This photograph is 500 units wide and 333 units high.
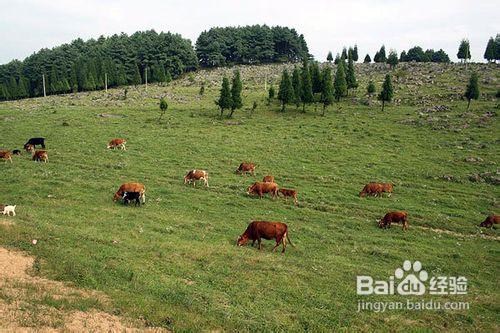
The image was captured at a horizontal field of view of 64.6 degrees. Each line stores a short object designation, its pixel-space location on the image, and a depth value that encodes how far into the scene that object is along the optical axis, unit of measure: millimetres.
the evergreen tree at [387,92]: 69750
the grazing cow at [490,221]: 27000
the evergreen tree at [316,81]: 75562
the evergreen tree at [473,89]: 67875
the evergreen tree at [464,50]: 119000
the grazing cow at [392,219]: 25688
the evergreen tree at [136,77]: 115706
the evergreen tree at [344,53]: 131400
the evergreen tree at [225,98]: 63438
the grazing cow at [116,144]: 42438
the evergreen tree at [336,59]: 135825
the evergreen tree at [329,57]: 145875
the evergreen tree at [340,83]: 76000
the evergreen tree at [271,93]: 76000
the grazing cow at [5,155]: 35688
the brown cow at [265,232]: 20078
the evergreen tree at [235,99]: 64188
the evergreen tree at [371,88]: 77875
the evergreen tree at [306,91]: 68875
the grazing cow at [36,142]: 40875
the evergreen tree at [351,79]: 84500
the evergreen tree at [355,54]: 140875
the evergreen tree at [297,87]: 69688
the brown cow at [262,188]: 30156
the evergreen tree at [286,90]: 68375
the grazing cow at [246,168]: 36719
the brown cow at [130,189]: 26750
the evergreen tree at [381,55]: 132750
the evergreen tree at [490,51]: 118000
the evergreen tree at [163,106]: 59250
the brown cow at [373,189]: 32281
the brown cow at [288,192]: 29736
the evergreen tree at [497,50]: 117312
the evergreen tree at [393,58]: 114038
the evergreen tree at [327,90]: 68188
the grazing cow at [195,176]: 32500
